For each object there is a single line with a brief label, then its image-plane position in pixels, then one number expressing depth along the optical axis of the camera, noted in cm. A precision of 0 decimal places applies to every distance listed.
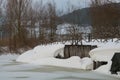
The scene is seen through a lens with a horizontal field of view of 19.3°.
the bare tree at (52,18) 4147
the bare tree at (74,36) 2521
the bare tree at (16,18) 3909
